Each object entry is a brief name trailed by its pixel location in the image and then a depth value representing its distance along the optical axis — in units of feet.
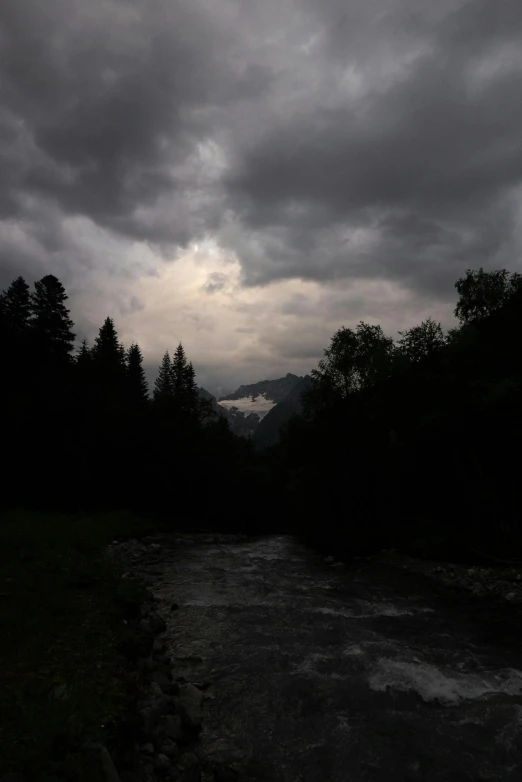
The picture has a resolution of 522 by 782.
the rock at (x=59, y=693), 25.15
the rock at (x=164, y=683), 33.22
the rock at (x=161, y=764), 23.48
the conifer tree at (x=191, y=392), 306.06
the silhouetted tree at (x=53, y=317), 194.80
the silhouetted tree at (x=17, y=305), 183.21
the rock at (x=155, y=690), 30.58
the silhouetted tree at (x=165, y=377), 366.63
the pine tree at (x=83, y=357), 194.98
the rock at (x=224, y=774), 24.38
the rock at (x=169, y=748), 25.30
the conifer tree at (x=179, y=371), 339.24
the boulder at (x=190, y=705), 29.66
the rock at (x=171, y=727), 27.23
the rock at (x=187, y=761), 24.28
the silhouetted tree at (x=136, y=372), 284.82
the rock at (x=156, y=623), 47.62
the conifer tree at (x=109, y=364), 184.44
